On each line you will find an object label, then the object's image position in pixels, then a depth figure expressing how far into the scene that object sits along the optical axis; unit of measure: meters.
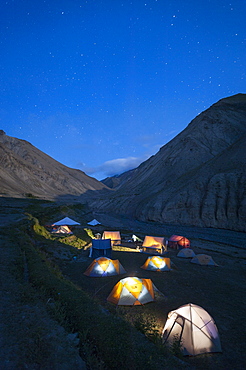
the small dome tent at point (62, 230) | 35.06
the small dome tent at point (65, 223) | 35.55
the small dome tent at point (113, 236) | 31.06
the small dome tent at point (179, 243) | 30.25
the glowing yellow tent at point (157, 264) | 19.67
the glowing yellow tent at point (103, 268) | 17.36
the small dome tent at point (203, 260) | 22.83
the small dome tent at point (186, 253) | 25.76
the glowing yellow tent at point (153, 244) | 27.55
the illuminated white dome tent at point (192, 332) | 8.23
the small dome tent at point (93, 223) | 48.56
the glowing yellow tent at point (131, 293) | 12.20
